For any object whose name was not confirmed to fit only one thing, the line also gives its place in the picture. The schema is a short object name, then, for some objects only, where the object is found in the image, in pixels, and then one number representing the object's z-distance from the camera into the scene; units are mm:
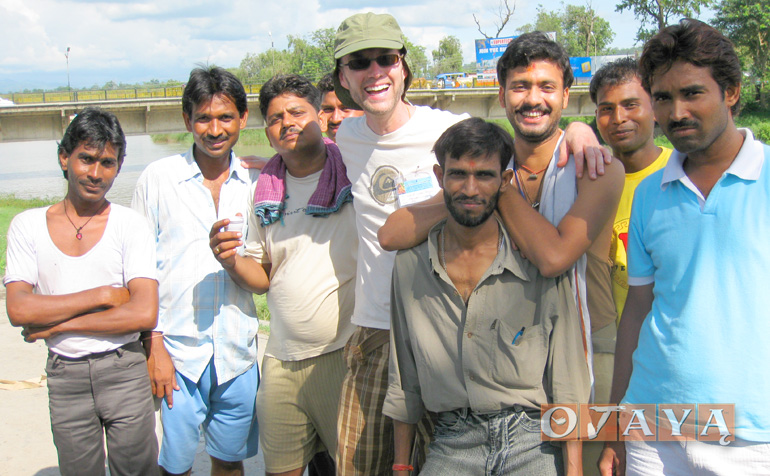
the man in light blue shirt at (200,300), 3332
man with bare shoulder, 2363
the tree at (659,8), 45531
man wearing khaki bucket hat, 2961
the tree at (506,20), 56469
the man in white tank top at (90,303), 2992
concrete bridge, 22078
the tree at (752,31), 38906
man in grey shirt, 2398
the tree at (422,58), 78012
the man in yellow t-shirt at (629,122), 3113
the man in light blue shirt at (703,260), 2021
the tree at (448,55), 86938
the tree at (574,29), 82125
